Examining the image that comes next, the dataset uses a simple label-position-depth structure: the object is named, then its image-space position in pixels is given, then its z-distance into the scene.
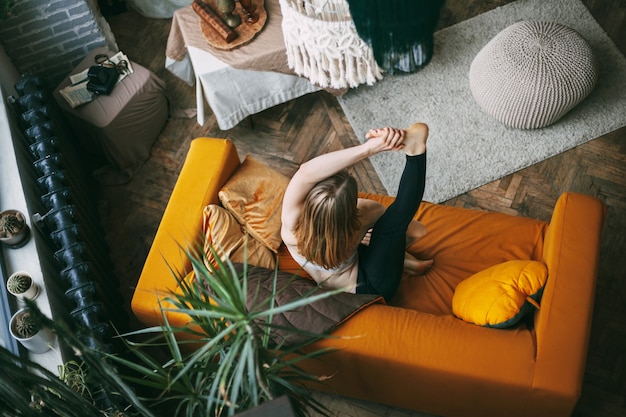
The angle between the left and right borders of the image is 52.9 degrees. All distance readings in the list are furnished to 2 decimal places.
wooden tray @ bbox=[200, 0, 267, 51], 2.81
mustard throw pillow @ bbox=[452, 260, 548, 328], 1.89
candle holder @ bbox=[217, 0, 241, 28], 2.77
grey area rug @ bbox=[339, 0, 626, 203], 2.96
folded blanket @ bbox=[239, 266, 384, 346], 1.88
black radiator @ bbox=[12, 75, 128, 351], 2.14
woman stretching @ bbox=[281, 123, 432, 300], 1.79
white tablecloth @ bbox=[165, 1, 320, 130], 2.83
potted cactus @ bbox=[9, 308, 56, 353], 1.92
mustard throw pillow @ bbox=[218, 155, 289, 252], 2.21
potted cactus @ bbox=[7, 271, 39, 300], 2.02
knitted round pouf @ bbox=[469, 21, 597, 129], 2.81
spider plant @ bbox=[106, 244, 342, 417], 1.33
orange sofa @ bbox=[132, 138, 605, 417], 1.82
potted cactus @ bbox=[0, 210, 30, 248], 2.12
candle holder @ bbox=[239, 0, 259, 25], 2.85
